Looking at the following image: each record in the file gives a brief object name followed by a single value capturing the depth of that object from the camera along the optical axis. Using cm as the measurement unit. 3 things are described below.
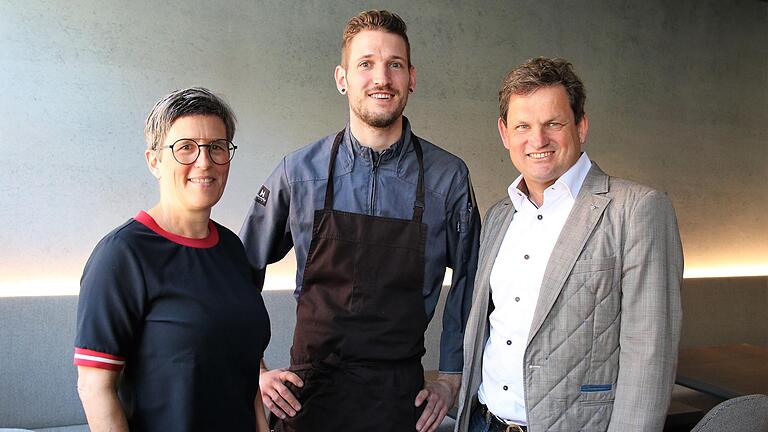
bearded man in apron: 190
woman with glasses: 126
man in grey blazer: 152
